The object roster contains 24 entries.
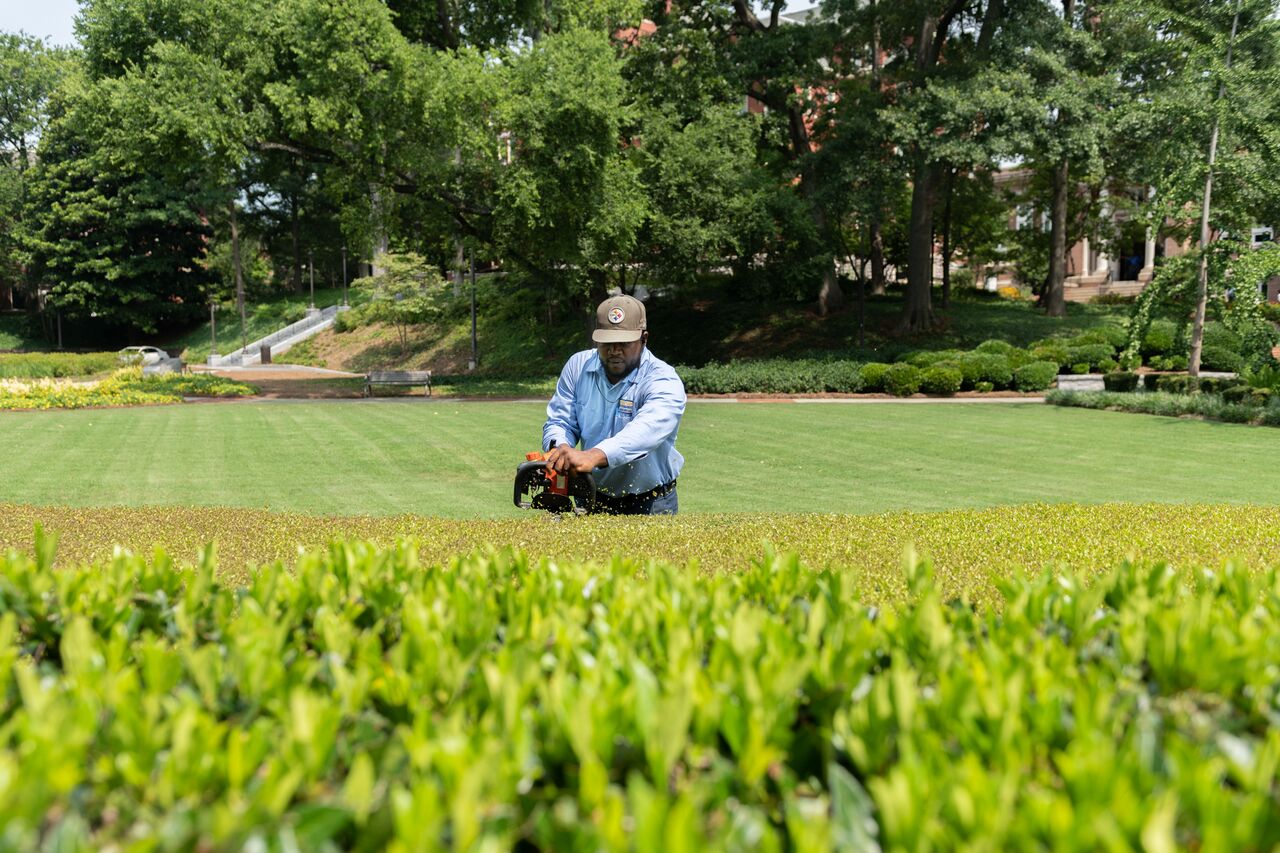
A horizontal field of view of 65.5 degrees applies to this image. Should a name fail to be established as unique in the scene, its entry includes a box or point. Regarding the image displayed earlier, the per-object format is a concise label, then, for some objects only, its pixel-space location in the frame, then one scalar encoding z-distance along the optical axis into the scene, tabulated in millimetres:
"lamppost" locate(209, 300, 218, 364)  45806
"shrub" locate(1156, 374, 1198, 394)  21141
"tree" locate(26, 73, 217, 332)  49562
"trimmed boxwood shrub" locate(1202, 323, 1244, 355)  27953
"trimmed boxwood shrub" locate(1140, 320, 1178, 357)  29344
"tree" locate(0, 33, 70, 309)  54094
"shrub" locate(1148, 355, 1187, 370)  28000
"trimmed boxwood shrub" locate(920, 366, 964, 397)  25297
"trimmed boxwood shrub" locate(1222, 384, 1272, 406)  18984
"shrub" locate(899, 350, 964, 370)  27445
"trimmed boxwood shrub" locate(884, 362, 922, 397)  25688
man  5832
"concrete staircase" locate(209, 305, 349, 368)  46188
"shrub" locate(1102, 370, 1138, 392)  23891
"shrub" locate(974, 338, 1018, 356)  28391
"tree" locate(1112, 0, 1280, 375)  19203
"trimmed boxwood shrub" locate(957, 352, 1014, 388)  25719
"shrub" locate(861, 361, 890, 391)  26359
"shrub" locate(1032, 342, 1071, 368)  27781
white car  36781
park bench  28422
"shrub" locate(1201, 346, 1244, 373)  27095
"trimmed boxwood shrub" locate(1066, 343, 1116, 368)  27625
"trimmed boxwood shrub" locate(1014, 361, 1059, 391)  25500
